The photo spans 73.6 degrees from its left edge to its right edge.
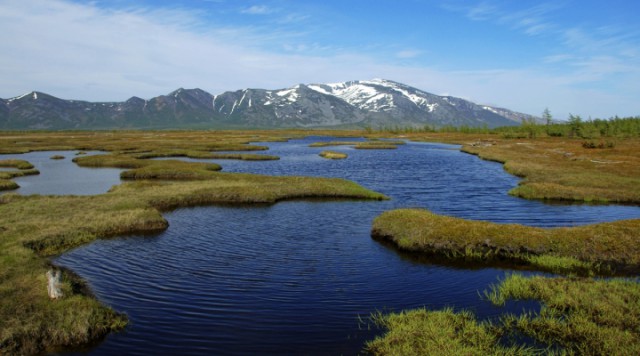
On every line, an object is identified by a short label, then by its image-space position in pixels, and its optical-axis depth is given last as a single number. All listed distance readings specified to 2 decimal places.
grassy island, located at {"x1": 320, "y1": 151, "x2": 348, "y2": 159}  107.50
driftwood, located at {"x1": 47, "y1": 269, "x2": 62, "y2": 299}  21.23
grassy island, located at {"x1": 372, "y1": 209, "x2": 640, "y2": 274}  28.39
